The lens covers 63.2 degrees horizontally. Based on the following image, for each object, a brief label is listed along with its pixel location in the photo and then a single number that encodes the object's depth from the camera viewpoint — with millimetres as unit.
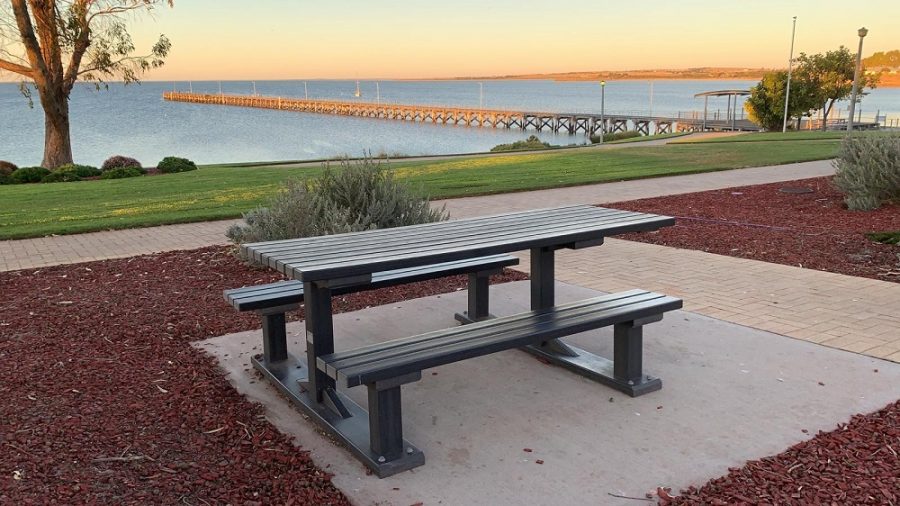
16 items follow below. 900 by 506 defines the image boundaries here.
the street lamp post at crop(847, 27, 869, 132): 30609
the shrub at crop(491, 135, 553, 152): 34500
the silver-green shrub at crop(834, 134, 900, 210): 9727
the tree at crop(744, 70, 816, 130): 50812
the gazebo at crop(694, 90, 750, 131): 54856
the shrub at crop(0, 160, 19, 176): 19770
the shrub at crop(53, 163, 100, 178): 19703
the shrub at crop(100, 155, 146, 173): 20291
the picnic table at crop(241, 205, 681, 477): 3260
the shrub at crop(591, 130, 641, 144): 49412
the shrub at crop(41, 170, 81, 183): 19141
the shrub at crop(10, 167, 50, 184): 19078
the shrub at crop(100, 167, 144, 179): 18681
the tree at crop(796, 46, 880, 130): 52688
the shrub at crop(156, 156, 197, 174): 19828
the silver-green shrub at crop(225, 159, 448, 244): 6969
